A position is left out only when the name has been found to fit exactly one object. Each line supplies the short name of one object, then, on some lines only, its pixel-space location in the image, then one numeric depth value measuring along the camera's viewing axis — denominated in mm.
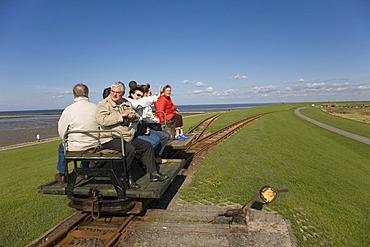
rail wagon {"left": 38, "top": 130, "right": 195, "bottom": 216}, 4188
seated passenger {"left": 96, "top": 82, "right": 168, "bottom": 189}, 4512
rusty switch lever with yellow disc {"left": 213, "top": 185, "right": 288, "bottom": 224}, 4516
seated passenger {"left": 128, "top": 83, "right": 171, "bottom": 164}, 6090
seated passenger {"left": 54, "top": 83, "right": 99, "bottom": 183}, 4461
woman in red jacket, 8312
